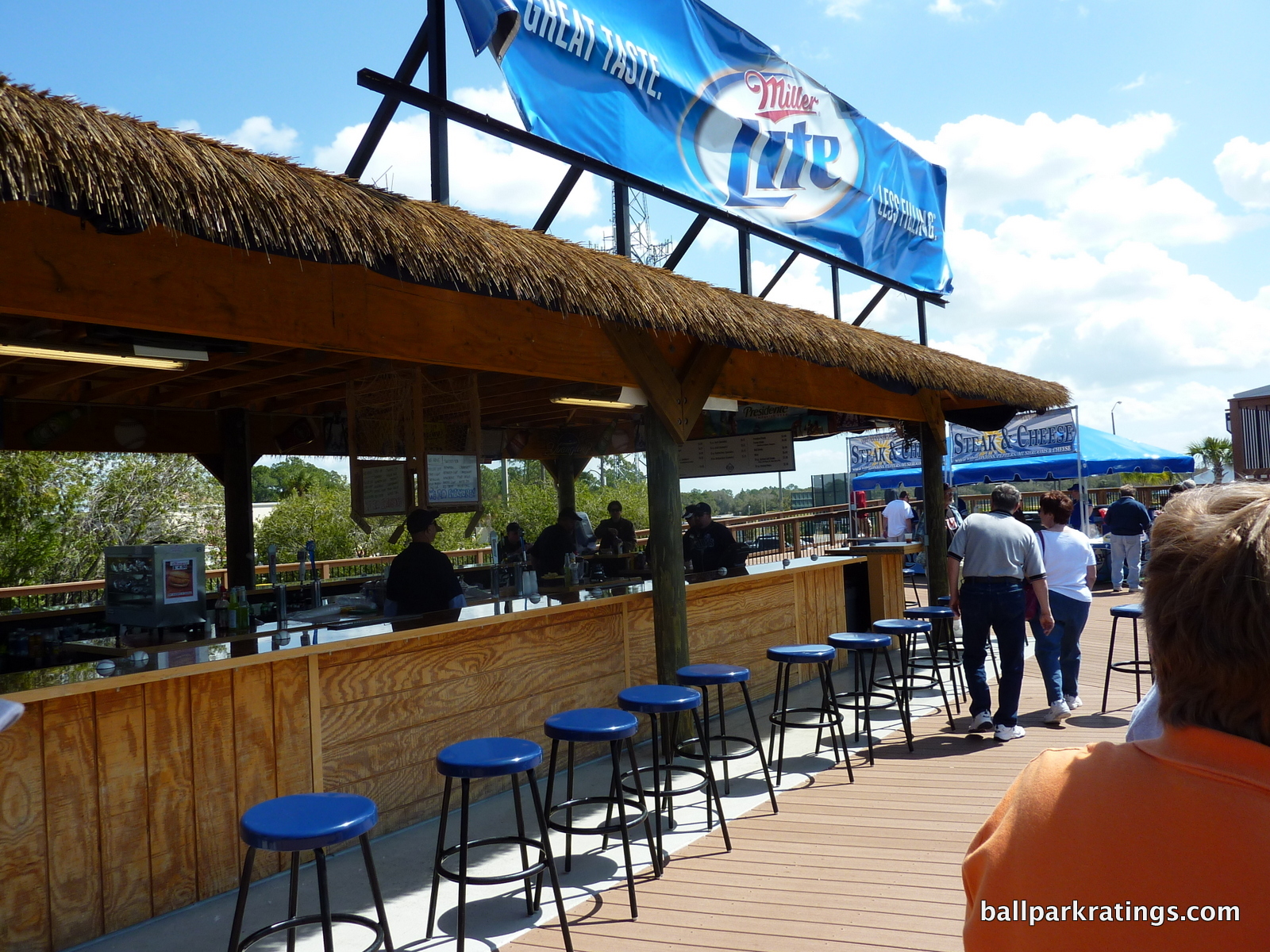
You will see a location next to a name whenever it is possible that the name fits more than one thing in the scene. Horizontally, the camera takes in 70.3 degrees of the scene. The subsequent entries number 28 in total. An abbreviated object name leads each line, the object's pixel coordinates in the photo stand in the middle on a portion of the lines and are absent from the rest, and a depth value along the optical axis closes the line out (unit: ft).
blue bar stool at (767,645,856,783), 15.47
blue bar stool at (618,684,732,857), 12.29
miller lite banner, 15.61
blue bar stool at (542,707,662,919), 10.73
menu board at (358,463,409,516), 16.71
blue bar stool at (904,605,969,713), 20.62
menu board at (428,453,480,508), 17.06
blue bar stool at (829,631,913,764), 16.75
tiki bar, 9.32
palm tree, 116.47
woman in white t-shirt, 19.36
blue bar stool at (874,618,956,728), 18.26
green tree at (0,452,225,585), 36.50
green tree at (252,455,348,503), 86.63
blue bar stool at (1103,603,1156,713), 18.70
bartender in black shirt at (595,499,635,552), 31.99
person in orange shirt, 2.73
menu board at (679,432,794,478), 29.30
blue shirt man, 40.04
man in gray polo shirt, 17.40
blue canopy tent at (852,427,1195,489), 42.93
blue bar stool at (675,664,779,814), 13.79
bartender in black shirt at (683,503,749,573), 24.58
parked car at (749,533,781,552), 39.83
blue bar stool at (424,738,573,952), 9.29
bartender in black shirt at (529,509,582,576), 30.48
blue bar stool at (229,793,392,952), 7.59
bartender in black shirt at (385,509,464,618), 16.53
